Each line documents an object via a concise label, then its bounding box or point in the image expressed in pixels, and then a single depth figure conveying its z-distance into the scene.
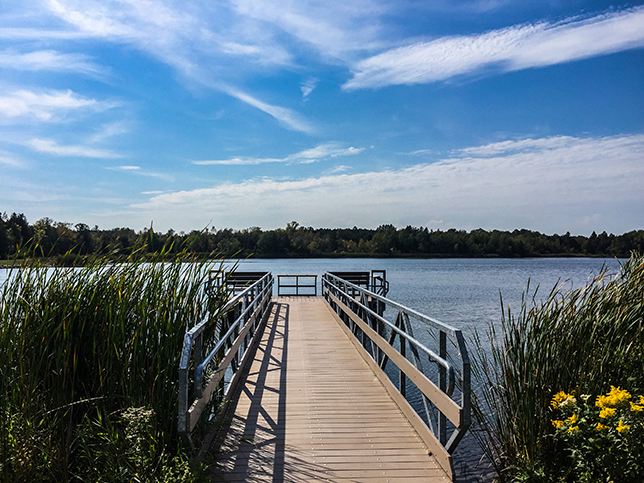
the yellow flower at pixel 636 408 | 2.84
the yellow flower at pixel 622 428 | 2.82
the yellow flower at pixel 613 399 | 2.95
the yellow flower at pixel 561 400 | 3.18
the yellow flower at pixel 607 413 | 2.90
